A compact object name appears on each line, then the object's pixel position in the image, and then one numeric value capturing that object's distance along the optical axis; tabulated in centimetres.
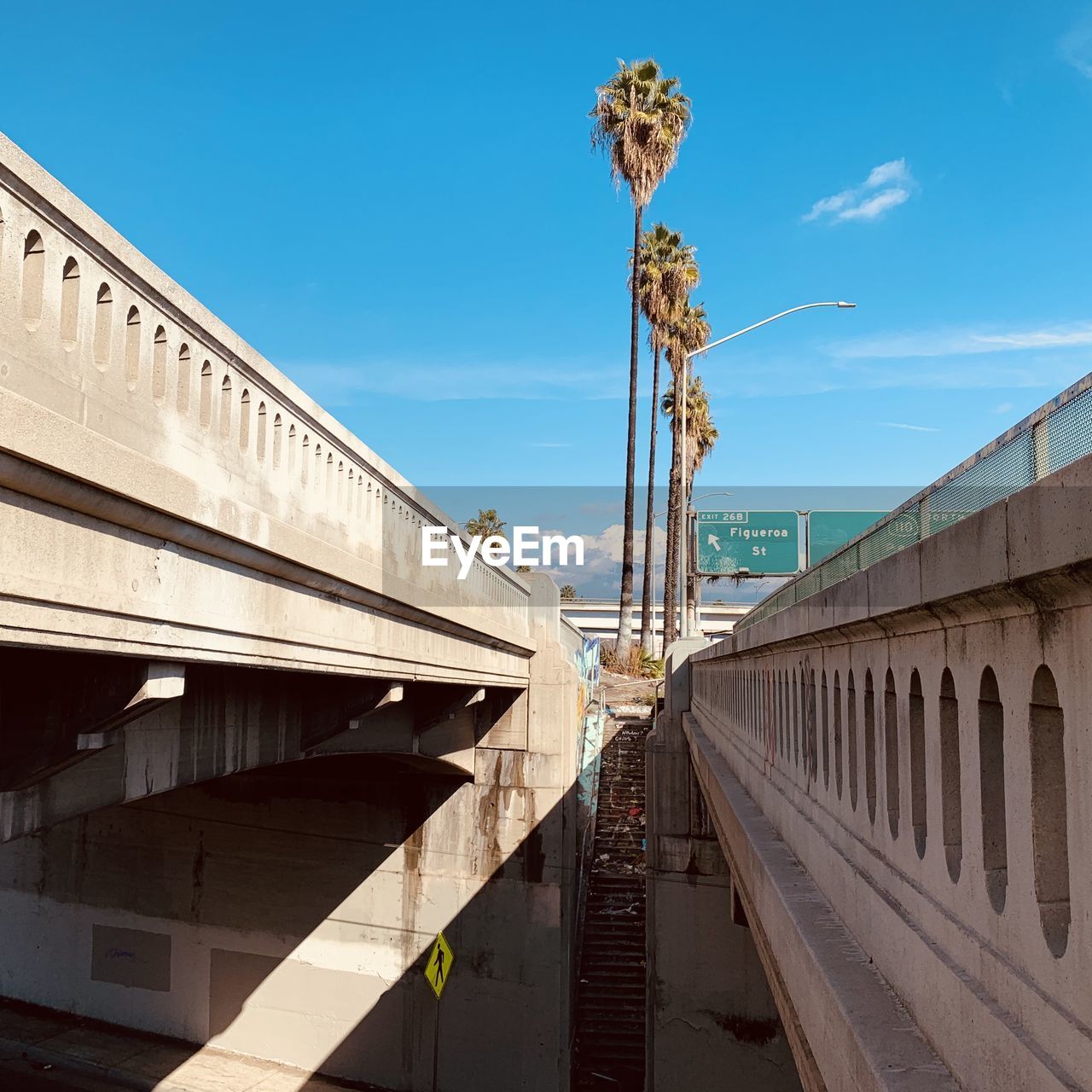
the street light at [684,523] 2242
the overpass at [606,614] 6488
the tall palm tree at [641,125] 3369
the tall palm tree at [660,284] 3947
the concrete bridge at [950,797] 243
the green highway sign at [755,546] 3612
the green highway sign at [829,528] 3478
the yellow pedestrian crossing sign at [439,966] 1827
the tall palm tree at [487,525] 6059
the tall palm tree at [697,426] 5100
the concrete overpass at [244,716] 506
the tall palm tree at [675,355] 3634
